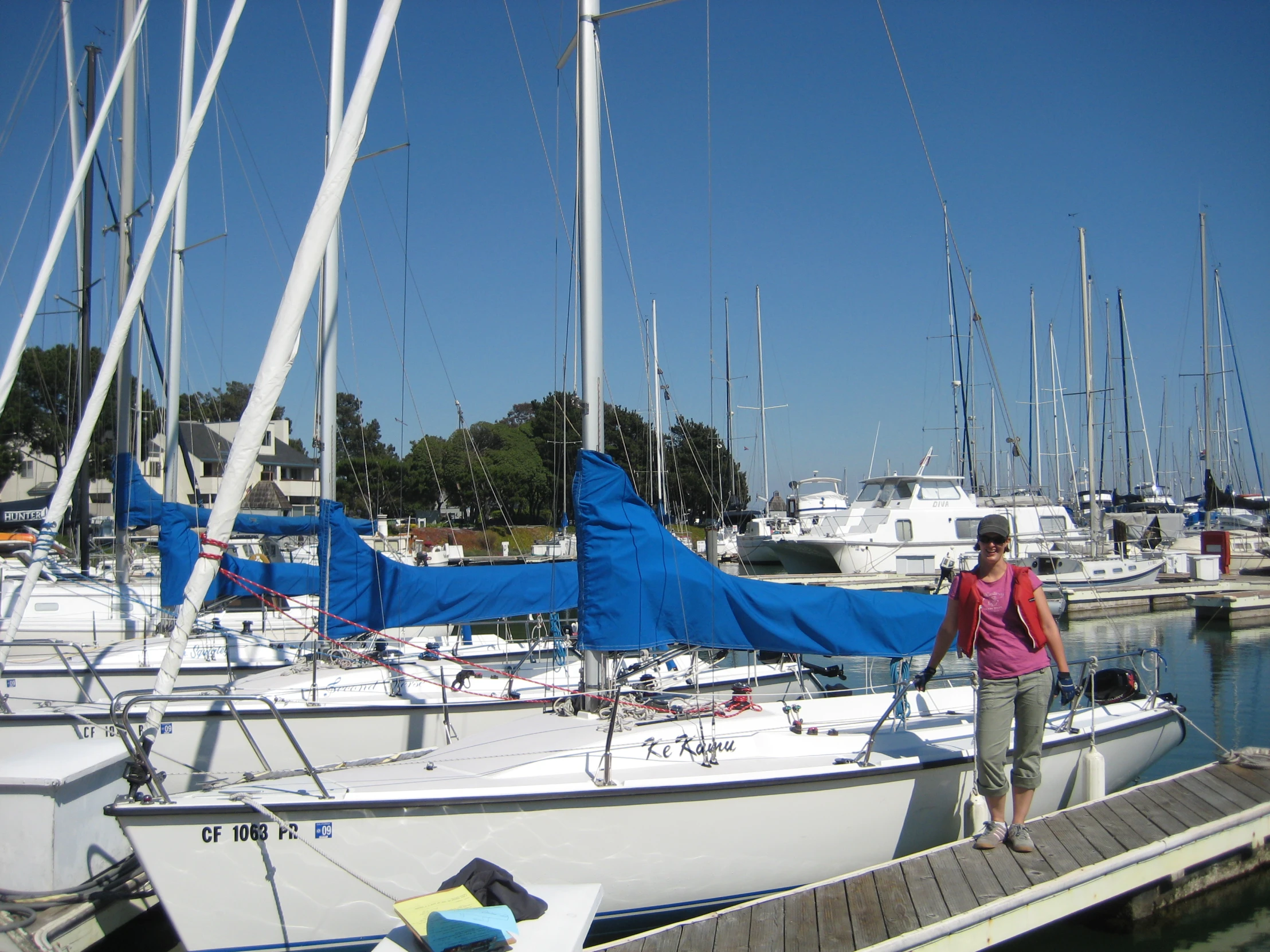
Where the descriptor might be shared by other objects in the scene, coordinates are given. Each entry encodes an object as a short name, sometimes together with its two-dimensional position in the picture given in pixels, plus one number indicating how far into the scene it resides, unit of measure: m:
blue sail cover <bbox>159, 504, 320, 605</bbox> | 11.55
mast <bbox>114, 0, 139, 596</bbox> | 13.15
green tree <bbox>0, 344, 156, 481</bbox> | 45.12
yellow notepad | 4.75
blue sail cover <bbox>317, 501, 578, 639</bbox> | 9.28
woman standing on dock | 5.76
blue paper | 4.52
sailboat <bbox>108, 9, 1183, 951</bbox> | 5.46
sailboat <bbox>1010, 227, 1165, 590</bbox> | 26.86
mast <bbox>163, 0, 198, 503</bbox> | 14.09
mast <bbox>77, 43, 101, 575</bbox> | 16.34
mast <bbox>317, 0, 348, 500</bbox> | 10.38
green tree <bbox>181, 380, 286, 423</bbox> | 76.81
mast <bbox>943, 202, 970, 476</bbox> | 29.19
